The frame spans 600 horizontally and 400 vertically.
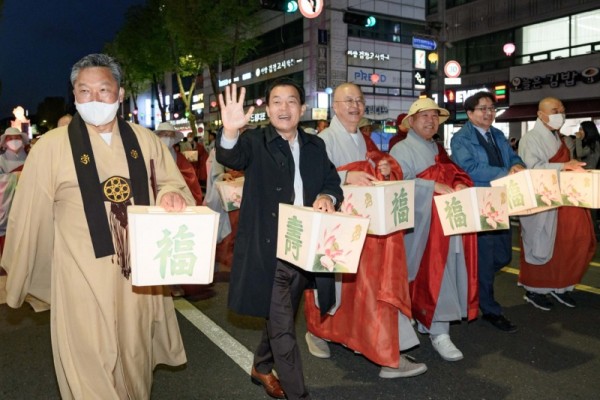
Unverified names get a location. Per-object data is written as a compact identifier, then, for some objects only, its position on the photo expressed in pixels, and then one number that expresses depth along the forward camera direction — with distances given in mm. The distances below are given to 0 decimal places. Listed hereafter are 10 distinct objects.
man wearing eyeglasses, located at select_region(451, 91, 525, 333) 5043
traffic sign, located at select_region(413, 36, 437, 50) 18391
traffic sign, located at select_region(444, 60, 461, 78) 21125
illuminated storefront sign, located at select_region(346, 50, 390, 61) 35344
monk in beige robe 2758
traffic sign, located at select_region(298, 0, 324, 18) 14656
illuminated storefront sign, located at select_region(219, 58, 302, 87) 36897
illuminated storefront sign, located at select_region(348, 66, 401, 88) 35938
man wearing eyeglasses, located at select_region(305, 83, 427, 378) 3883
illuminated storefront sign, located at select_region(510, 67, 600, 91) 20781
